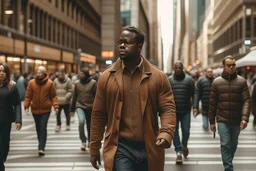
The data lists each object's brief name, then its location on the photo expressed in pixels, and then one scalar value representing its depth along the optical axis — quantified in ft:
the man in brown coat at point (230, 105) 27.78
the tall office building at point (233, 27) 241.35
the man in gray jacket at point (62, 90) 57.26
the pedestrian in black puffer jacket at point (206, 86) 53.16
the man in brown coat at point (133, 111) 16.35
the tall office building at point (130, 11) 449.06
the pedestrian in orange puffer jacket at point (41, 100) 39.34
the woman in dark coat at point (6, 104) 28.37
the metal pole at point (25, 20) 124.43
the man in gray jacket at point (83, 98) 42.14
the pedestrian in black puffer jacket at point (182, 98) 35.94
